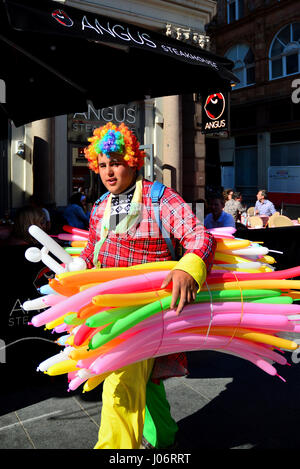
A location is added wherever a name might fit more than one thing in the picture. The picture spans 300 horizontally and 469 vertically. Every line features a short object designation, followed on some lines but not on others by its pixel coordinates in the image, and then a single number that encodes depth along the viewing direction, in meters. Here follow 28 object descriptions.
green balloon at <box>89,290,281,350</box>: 1.92
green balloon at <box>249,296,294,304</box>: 2.30
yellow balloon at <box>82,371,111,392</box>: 2.15
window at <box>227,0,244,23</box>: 24.56
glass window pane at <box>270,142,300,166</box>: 22.96
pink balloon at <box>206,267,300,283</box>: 2.36
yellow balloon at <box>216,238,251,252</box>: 2.58
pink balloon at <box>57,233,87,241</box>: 3.01
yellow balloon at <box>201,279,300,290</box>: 2.31
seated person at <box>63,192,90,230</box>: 6.84
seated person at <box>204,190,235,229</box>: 6.12
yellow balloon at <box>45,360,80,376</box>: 2.15
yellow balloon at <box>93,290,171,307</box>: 1.89
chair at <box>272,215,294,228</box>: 7.97
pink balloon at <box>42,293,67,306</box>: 2.13
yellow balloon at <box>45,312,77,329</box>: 2.28
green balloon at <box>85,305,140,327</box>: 1.88
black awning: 2.60
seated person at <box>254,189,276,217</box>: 11.50
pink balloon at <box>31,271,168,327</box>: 1.97
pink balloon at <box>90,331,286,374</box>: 1.95
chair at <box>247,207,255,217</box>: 12.77
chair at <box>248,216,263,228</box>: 9.77
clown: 2.20
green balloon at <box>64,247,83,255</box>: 2.87
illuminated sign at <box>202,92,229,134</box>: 12.04
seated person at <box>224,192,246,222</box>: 10.10
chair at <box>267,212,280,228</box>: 8.44
